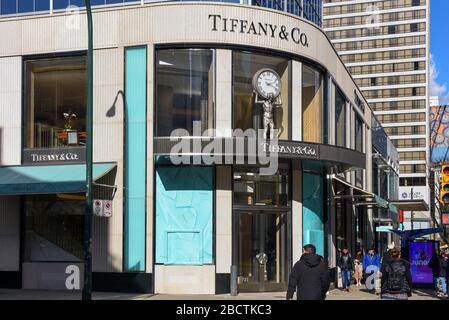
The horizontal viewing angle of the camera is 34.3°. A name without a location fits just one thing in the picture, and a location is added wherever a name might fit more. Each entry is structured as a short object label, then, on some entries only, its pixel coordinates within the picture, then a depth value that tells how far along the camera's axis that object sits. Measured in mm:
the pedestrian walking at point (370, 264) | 24406
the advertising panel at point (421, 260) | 24734
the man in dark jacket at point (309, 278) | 10172
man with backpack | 11297
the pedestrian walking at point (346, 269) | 24375
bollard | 20781
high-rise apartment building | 110438
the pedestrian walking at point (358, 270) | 26891
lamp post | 16953
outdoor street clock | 22297
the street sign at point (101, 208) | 18438
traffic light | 16516
